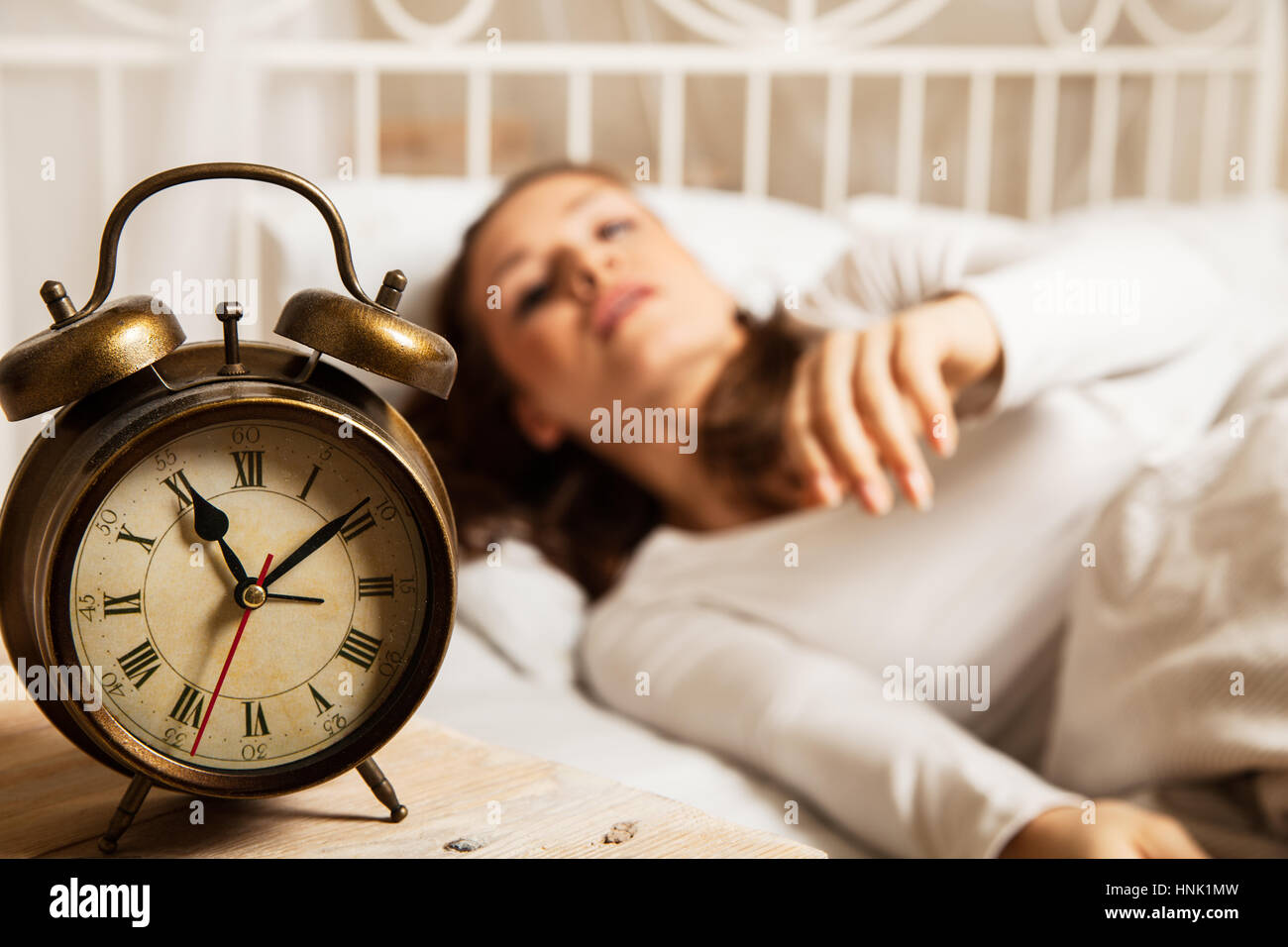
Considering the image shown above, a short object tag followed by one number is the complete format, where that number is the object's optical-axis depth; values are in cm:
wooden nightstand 48
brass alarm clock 43
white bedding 94
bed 117
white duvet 76
